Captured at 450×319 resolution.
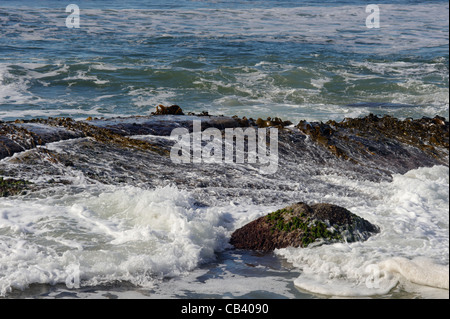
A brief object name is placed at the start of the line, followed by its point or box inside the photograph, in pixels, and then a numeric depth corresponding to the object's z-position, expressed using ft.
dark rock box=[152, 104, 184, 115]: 29.50
